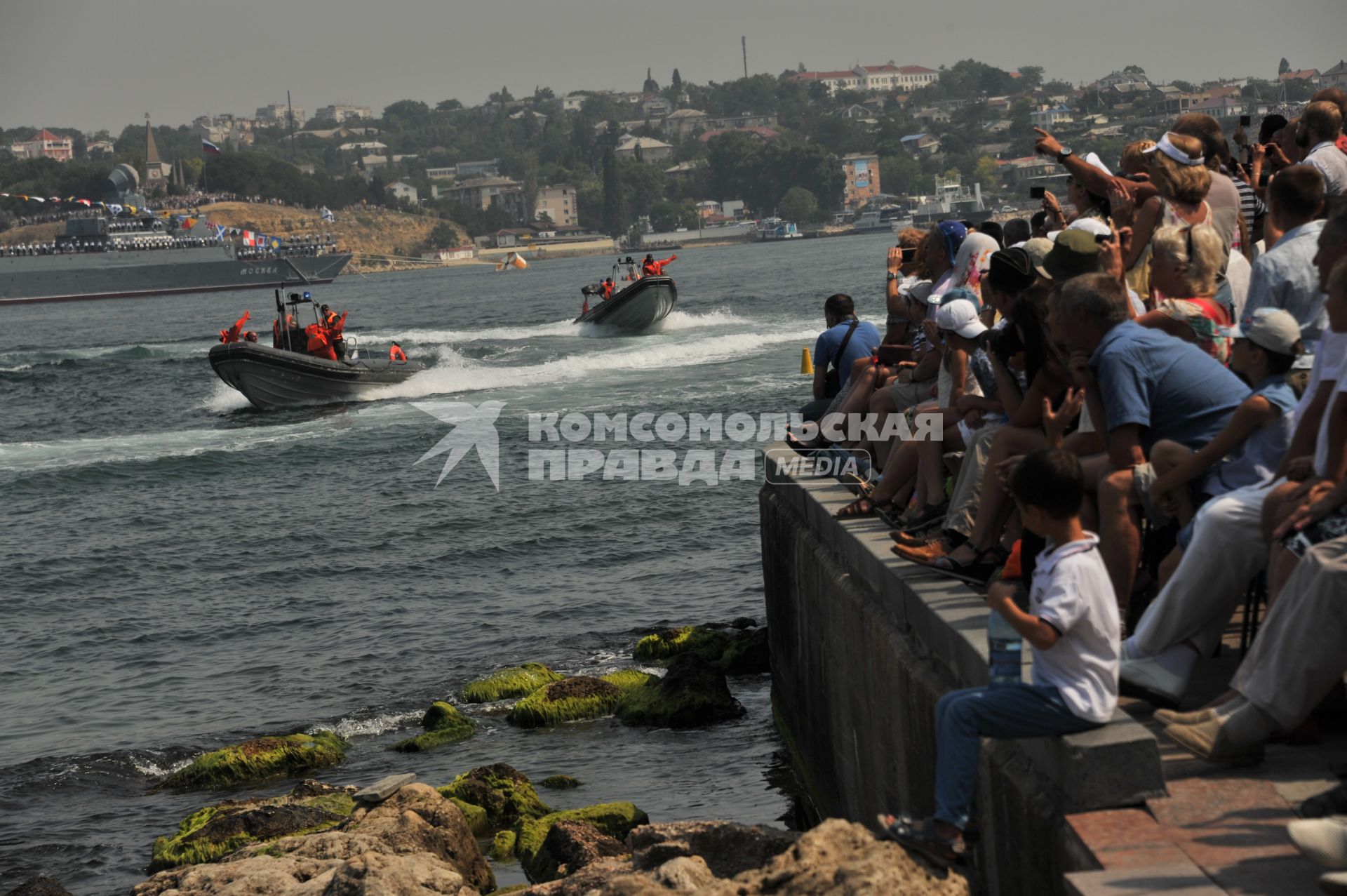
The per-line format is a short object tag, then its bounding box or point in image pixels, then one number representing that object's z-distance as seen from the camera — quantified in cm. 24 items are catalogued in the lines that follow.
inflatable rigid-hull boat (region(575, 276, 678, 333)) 8619
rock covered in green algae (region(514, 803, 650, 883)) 1477
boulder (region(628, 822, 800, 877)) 1034
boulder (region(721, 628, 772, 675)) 2198
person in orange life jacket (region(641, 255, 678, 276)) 8750
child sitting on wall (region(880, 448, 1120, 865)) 820
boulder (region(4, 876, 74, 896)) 1548
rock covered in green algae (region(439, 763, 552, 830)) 1653
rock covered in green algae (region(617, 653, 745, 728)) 1973
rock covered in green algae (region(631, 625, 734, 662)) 2278
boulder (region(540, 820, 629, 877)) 1337
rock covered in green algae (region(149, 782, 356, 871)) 1579
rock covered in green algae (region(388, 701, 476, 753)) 2025
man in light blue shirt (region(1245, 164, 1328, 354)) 1101
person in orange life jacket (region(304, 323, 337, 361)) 6197
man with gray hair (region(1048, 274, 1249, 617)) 990
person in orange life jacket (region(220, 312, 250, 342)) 6287
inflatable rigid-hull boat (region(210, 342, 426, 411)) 6119
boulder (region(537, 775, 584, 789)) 1786
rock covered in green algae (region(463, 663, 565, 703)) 2223
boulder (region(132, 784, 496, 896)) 1178
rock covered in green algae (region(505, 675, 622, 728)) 2078
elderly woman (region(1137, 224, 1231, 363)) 1121
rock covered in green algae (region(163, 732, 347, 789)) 1989
